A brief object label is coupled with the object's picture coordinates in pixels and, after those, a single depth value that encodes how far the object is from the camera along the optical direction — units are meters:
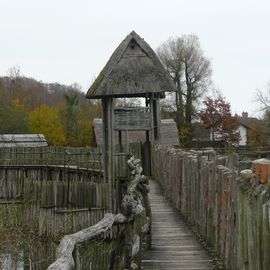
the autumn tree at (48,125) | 50.72
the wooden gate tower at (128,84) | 16.47
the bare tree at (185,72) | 53.91
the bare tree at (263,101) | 56.80
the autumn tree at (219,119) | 53.16
